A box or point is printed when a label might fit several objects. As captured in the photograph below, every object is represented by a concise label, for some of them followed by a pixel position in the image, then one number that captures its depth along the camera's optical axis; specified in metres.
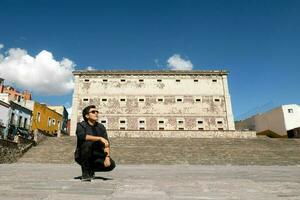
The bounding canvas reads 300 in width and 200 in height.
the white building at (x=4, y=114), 30.69
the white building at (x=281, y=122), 36.31
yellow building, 38.03
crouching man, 4.62
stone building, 34.81
